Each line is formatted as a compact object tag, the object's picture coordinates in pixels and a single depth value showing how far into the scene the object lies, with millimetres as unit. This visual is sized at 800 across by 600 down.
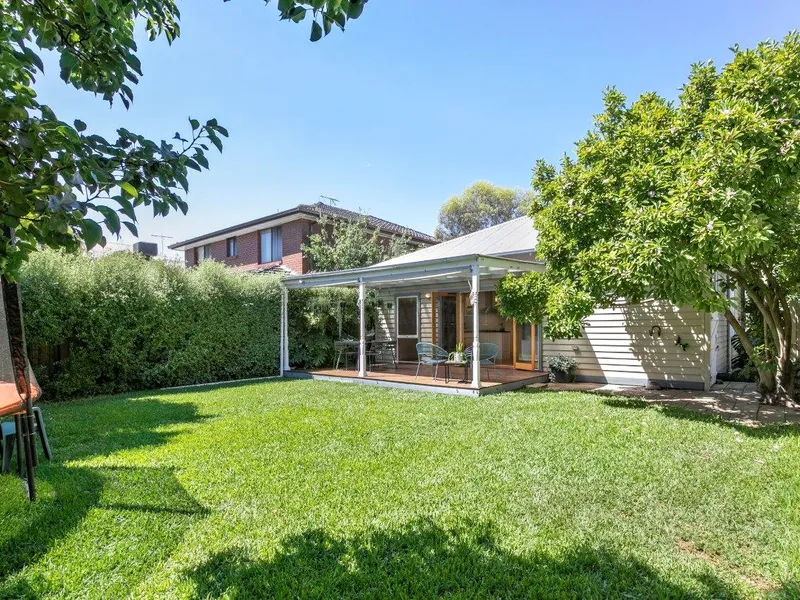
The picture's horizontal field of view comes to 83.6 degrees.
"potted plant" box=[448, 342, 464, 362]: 10102
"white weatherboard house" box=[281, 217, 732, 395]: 9727
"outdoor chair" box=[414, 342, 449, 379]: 10617
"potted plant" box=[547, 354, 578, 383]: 10984
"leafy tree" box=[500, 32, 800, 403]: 5641
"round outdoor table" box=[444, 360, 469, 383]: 9875
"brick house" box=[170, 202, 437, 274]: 18828
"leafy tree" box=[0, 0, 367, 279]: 1594
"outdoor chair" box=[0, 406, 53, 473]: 4611
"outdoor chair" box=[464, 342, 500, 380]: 10541
